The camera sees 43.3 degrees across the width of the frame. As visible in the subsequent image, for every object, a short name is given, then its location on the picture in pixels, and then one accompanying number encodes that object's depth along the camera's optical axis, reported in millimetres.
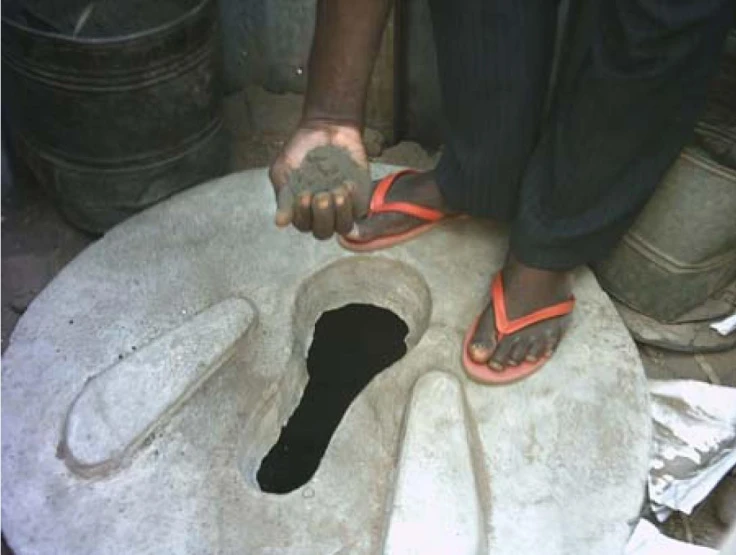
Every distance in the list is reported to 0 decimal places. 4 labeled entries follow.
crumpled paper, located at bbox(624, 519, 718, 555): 1364
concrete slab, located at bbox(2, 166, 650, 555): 1254
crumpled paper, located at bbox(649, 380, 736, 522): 1462
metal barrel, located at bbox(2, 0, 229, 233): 1614
